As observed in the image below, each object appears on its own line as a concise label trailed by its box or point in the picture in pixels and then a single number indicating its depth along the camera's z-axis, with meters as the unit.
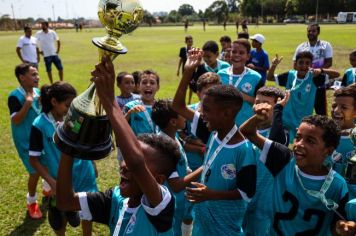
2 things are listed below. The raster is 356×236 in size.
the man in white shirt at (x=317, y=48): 8.04
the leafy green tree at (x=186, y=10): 151.88
